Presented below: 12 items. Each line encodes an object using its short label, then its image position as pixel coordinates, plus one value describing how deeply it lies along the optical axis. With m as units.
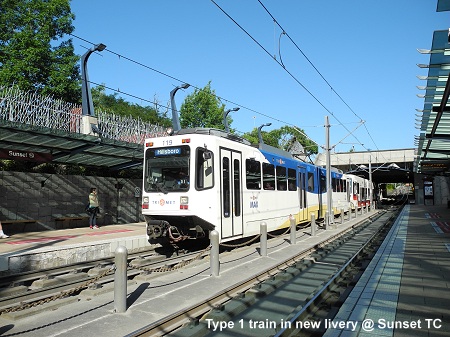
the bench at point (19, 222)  13.56
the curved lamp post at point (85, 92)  15.69
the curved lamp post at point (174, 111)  21.26
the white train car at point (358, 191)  30.04
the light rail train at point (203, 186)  10.16
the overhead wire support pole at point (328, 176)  19.70
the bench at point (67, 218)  15.96
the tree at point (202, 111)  33.59
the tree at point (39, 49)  21.84
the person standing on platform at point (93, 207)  15.27
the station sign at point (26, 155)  12.76
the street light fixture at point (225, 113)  26.71
